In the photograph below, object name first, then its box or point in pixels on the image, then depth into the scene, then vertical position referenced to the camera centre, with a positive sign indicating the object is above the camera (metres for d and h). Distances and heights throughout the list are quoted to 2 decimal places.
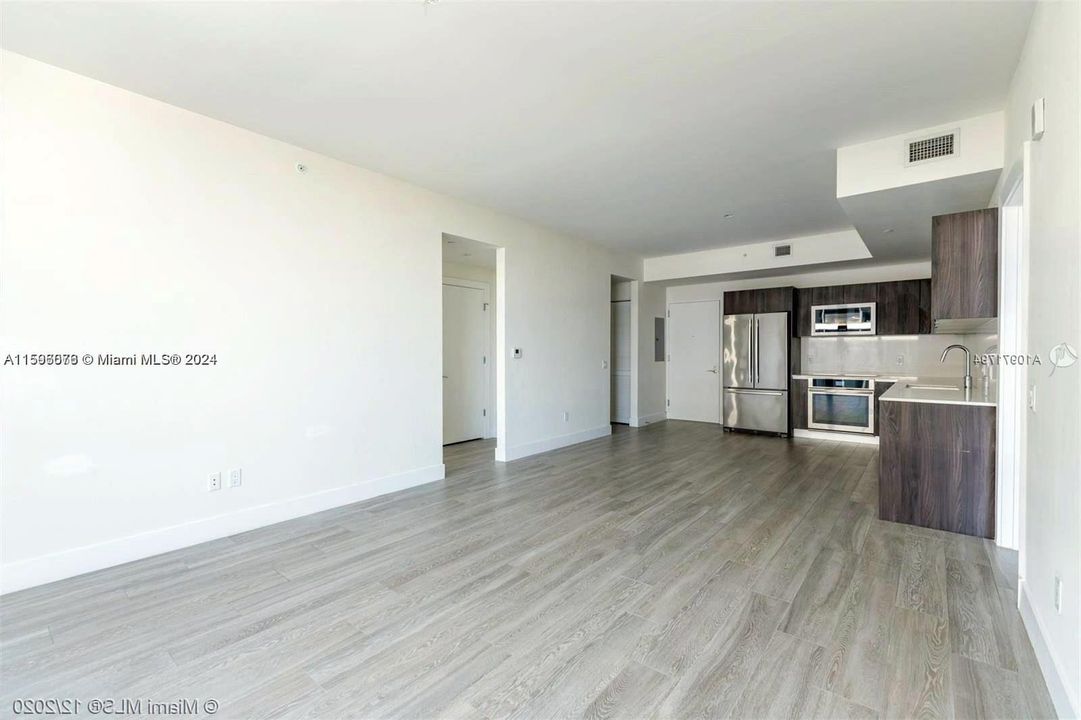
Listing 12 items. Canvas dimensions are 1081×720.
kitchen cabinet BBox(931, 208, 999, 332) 2.98 +0.55
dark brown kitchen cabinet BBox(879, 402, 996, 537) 3.16 -0.80
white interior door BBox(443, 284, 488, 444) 6.24 -0.12
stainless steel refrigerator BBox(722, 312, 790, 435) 6.95 -0.28
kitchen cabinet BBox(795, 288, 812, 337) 6.97 +0.59
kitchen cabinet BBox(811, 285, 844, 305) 6.65 +0.82
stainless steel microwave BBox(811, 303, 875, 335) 6.46 +0.47
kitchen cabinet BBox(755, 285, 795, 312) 6.86 +0.78
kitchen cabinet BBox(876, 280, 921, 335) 6.11 +0.58
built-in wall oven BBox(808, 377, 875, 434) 6.43 -0.73
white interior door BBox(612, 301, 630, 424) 7.98 -0.14
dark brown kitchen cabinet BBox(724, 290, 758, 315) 7.18 +0.79
